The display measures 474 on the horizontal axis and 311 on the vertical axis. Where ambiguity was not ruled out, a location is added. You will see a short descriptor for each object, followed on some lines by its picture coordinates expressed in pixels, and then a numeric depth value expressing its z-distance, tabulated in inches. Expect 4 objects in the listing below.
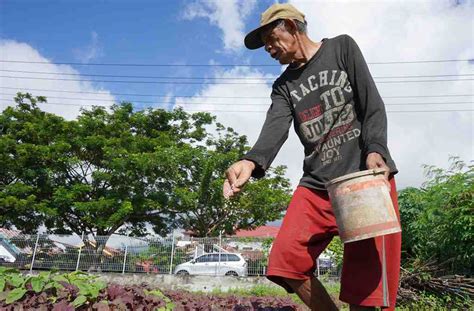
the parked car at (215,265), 594.9
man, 79.4
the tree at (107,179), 781.9
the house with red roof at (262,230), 1755.7
